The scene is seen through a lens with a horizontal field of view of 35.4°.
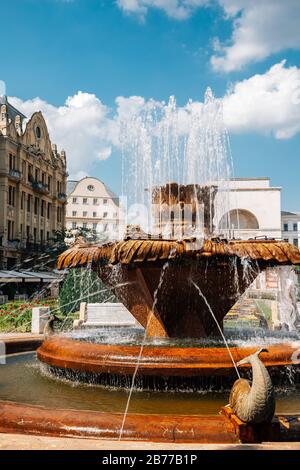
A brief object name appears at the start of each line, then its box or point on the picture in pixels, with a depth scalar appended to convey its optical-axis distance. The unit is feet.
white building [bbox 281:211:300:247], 285.43
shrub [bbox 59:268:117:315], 74.95
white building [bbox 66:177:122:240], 284.20
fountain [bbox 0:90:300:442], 22.02
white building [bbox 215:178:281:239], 210.59
